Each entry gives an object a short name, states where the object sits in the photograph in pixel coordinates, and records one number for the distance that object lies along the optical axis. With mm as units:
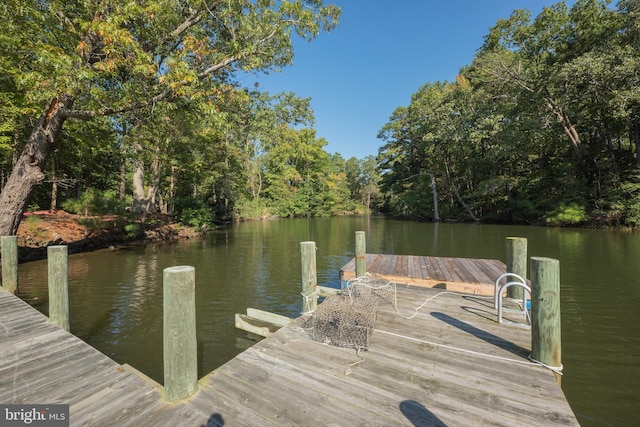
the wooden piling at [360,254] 5675
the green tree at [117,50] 6664
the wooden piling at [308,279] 4258
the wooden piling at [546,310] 2660
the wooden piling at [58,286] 3996
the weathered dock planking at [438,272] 5678
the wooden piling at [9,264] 5446
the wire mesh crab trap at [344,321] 3281
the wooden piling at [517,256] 4261
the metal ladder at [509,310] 3624
